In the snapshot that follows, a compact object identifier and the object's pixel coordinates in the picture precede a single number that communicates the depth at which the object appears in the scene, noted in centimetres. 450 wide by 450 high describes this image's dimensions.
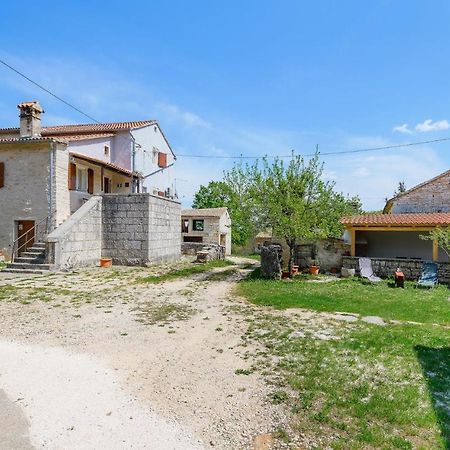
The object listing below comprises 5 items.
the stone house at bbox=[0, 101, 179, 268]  1644
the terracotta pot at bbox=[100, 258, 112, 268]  1623
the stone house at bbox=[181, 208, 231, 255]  3666
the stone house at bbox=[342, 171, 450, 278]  1664
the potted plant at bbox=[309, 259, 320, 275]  1728
